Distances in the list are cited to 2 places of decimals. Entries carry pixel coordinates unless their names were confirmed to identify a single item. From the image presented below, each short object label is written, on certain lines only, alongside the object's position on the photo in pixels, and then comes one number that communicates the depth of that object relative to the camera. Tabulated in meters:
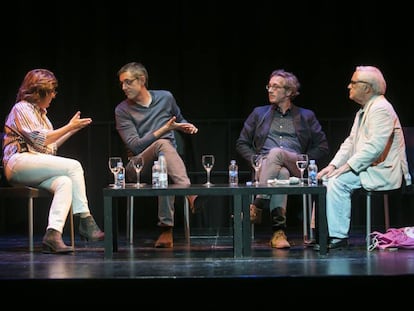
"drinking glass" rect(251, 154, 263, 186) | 6.90
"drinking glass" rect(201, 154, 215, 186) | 6.72
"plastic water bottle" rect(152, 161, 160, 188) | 6.33
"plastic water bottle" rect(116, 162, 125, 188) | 6.41
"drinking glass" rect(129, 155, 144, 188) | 6.70
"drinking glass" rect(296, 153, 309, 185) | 6.67
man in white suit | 6.68
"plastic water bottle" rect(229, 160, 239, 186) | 6.59
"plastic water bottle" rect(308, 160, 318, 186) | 6.26
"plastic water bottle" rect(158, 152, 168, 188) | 6.32
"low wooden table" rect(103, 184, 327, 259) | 6.03
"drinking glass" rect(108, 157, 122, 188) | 6.48
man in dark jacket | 7.63
